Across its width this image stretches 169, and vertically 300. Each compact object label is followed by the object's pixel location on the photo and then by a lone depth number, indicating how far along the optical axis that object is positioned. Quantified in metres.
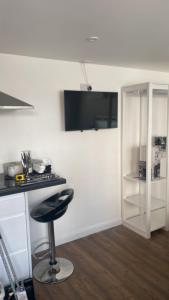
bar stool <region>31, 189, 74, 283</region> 2.25
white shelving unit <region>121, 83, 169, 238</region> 3.11
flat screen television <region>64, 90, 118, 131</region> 2.77
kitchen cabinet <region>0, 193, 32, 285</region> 2.09
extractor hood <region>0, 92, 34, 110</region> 1.99
